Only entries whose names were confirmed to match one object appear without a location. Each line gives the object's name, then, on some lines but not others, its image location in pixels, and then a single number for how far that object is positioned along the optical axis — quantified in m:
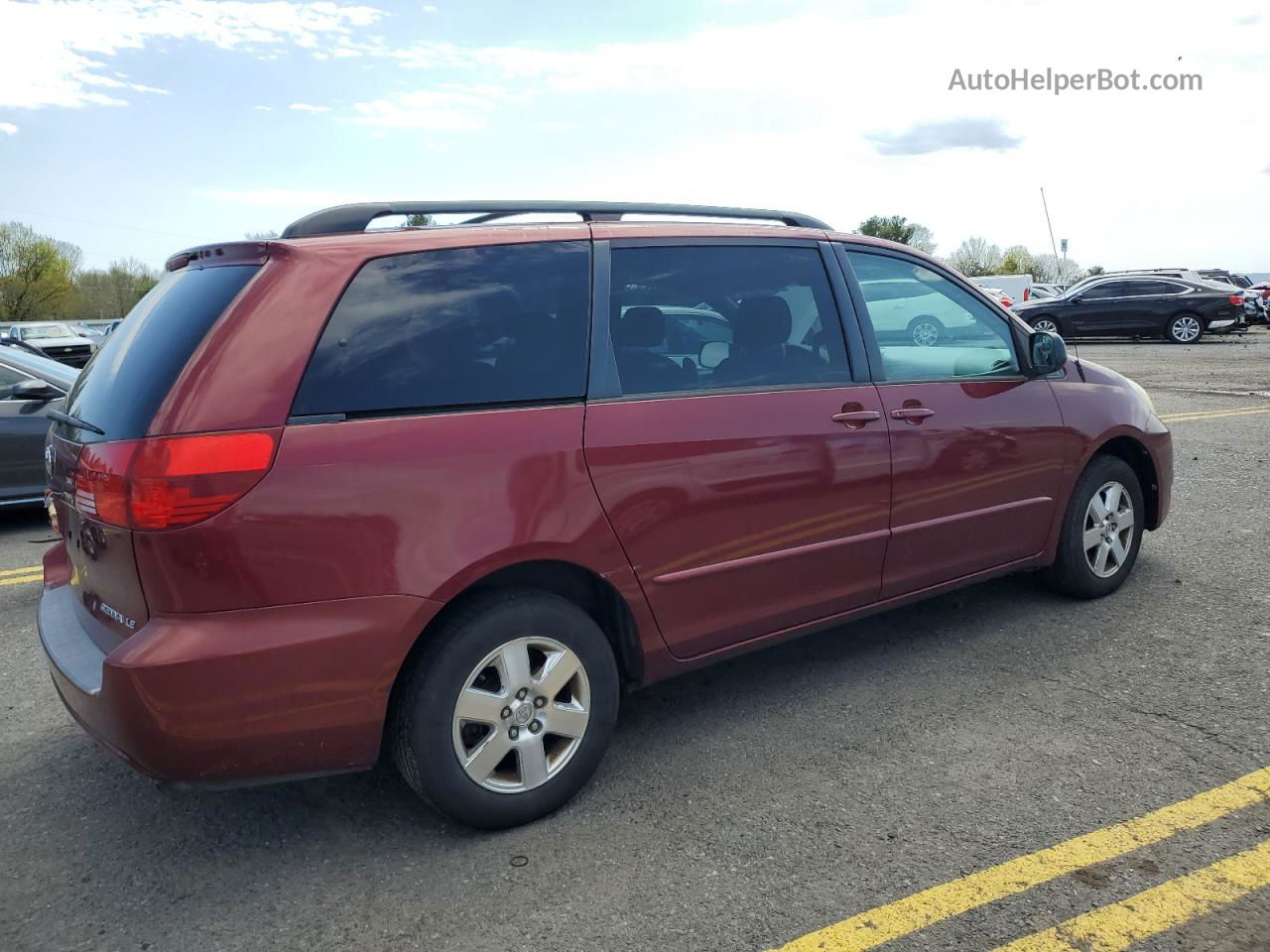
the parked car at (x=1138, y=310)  24.23
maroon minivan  2.61
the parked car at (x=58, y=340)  21.09
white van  39.20
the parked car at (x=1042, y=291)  34.25
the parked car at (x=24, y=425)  7.16
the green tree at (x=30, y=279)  69.69
